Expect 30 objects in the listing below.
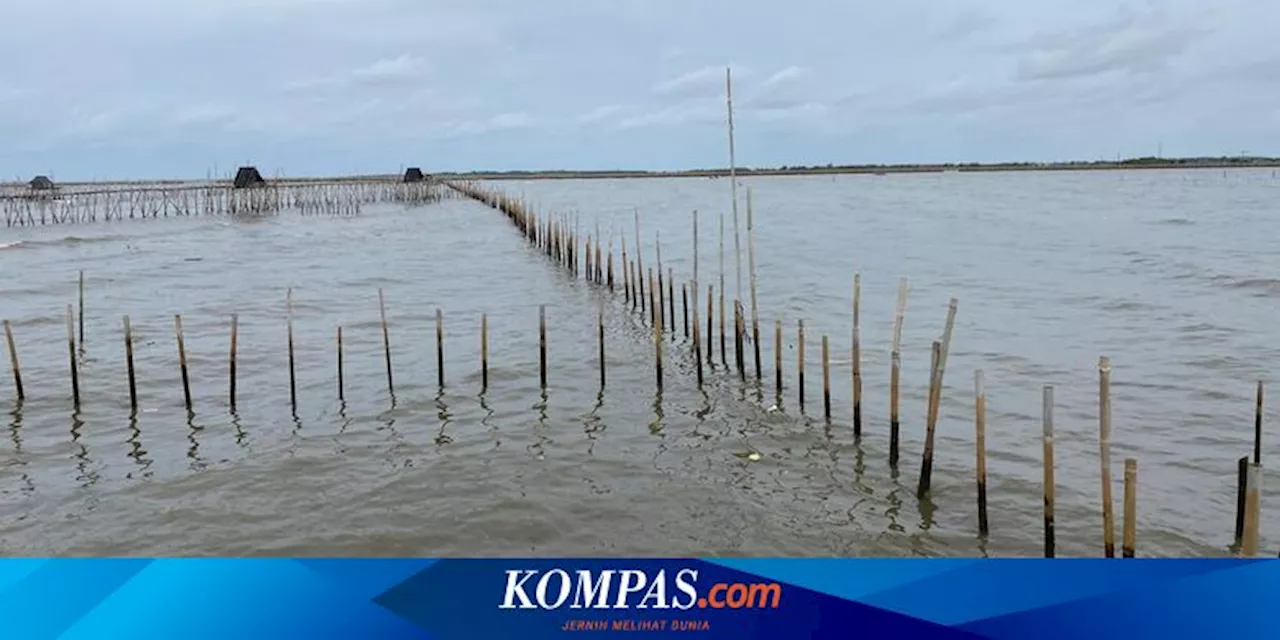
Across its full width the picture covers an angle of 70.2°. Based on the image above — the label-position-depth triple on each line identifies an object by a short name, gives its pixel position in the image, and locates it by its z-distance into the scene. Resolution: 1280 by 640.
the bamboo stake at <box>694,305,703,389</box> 14.43
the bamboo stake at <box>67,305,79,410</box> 13.37
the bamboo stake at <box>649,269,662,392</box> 13.95
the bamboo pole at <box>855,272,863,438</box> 11.09
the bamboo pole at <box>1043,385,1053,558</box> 7.16
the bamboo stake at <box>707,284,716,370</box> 15.71
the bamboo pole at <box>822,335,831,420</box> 11.34
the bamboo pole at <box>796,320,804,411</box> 12.68
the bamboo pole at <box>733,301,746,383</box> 14.86
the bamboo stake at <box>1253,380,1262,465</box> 8.41
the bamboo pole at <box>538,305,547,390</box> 14.14
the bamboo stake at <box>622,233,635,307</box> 22.73
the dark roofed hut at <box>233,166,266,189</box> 68.44
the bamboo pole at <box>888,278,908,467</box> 9.89
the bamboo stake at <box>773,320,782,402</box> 13.16
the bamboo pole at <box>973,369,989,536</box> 7.99
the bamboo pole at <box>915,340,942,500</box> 8.96
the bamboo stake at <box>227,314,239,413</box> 13.15
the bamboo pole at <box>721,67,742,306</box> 17.40
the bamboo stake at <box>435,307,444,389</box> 14.23
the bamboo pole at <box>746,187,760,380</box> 14.38
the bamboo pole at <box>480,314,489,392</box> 13.99
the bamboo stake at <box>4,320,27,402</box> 13.25
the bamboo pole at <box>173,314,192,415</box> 12.91
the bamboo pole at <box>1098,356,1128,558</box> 6.71
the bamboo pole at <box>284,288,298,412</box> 13.44
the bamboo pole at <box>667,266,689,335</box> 18.83
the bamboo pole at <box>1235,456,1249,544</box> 7.06
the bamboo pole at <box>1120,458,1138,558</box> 6.38
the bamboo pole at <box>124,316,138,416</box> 12.83
